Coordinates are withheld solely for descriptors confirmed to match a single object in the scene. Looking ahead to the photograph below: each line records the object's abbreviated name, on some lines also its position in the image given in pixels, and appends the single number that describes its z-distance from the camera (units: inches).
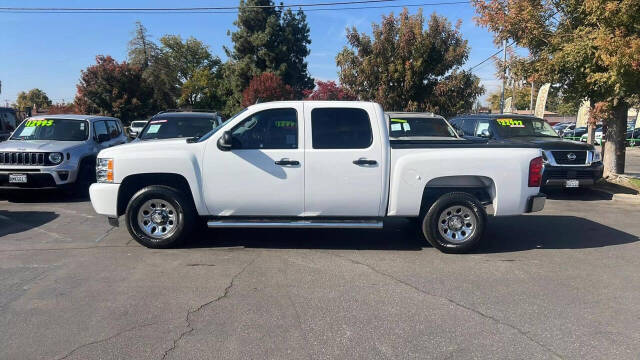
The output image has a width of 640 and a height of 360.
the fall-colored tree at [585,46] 397.4
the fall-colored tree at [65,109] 1551.9
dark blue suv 436.1
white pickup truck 255.4
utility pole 535.5
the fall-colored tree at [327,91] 1020.5
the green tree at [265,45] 1776.6
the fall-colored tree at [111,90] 1439.5
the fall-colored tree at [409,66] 775.1
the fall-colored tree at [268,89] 1518.2
